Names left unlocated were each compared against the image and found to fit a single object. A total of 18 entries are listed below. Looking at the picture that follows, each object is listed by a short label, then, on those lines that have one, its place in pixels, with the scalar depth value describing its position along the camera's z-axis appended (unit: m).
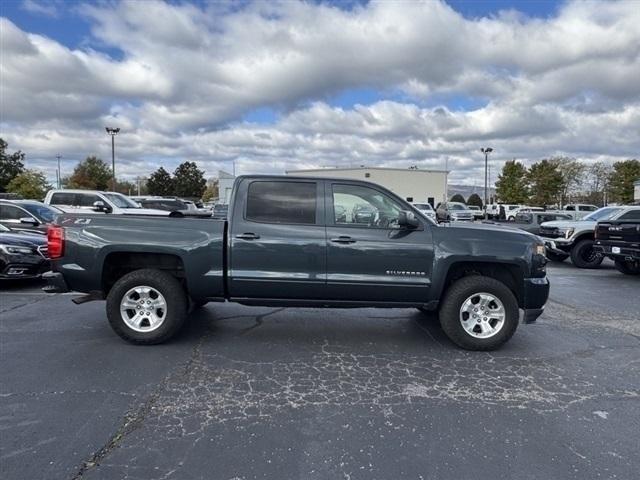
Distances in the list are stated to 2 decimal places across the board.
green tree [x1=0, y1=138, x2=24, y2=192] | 57.97
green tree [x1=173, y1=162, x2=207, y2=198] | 79.59
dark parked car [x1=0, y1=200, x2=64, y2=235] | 11.44
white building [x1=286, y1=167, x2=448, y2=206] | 69.81
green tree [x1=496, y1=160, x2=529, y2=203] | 59.25
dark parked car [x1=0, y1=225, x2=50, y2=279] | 8.44
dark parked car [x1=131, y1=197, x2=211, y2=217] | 23.74
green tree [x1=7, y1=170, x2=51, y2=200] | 53.84
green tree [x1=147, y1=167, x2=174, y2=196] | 78.38
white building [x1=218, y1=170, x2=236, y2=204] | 48.42
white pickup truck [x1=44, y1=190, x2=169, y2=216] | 16.28
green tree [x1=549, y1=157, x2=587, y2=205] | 66.50
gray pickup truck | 5.18
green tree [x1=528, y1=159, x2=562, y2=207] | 56.66
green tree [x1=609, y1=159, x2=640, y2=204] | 55.69
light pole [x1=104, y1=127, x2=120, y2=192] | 40.94
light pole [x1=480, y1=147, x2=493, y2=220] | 46.86
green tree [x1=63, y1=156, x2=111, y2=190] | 74.81
